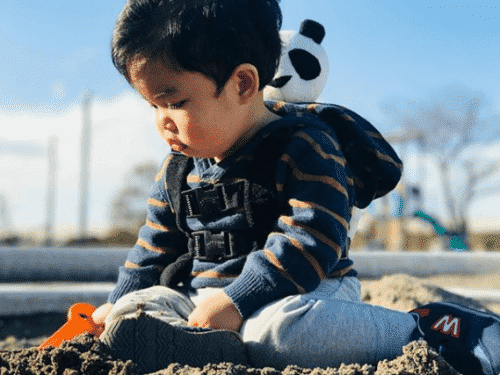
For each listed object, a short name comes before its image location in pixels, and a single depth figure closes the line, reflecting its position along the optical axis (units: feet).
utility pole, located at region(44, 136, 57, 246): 37.55
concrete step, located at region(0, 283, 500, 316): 8.30
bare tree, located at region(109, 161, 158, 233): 39.60
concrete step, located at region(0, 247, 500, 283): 10.82
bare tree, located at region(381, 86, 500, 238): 43.12
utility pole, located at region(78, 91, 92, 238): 37.78
